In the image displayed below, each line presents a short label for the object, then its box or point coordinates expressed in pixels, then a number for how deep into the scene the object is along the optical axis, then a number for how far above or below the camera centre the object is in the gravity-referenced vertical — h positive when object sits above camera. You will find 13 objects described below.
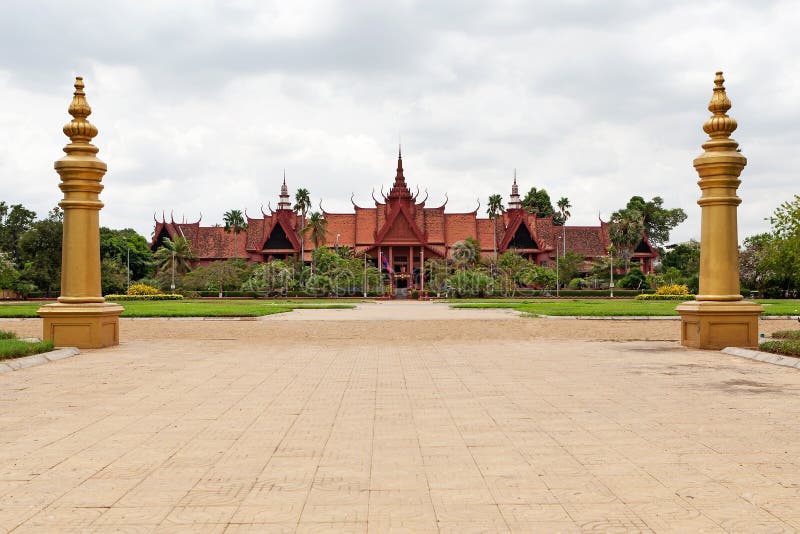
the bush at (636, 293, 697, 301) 39.46 -0.81
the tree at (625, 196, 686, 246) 72.25 +6.47
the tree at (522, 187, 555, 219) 78.44 +8.94
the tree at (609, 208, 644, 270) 59.37 +4.34
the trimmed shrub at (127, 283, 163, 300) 43.47 -0.43
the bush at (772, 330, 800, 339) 12.27 -0.91
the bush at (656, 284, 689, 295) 42.03 -0.44
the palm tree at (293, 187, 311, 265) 64.38 +7.53
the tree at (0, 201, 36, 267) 59.47 +4.77
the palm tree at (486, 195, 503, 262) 70.81 +7.78
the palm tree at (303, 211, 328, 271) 59.16 +4.74
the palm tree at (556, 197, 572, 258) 73.88 +8.00
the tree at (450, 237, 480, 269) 54.03 +2.31
